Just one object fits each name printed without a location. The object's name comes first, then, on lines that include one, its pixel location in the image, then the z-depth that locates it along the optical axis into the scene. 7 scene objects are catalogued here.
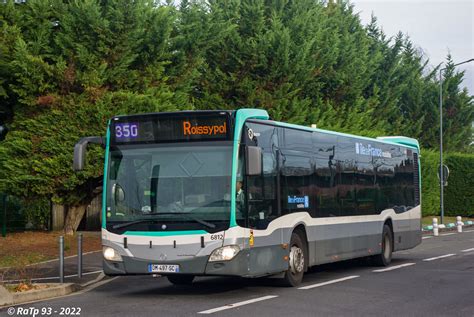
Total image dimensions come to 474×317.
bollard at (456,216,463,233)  37.91
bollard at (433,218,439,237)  35.04
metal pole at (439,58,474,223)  40.41
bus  13.32
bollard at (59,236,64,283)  16.33
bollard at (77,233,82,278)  17.83
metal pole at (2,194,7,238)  29.01
